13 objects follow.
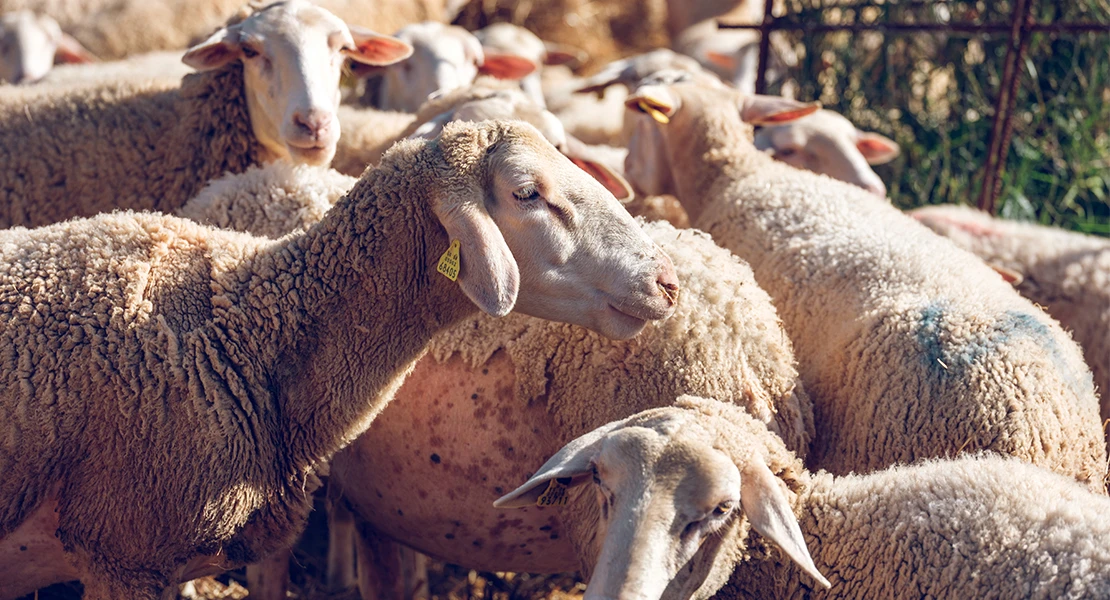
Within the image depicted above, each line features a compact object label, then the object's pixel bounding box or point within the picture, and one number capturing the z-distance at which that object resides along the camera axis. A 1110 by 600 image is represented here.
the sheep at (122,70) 5.09
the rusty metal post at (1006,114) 5.62
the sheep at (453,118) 4.27
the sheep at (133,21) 8.25
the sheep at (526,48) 7.61
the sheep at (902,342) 3.24
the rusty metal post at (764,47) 6.29
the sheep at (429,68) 6.39
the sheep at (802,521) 2.43
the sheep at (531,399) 3.20
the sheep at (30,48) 6.59
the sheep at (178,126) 4.36
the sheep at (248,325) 2.72
